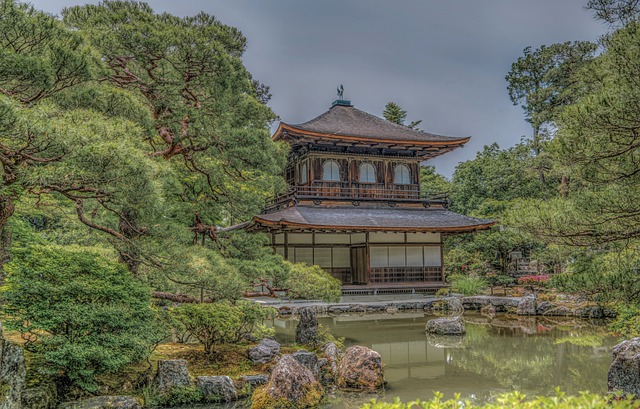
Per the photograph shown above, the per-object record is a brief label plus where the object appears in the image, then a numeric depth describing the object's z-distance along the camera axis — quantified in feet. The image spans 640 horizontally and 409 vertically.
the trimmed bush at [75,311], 16.81
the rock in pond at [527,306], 51.88
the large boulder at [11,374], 15.17
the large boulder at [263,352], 25.09
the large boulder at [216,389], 20.94
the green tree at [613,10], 17.48
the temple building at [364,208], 59.16
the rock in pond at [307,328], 30.04
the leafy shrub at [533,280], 63.90
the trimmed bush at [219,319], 23.18
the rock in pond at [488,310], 52.90
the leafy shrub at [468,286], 60.34
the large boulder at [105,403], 17.03
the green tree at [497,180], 81.71
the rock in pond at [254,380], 22.21
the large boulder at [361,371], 23.06
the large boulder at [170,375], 20.42
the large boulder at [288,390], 19.57
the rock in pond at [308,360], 24.47
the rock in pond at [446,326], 39.22
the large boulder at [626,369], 18.35
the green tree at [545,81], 84.94
